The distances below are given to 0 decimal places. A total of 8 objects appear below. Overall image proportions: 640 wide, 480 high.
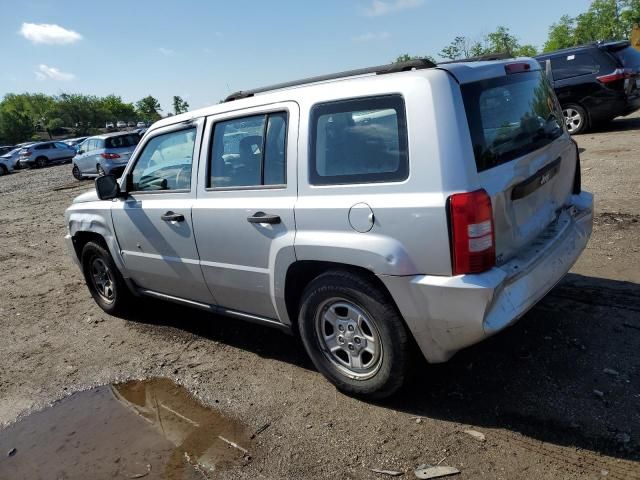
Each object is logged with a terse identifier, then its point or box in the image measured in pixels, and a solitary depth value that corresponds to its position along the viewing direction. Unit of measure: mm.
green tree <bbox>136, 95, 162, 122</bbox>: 110000
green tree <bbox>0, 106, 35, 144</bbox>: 77844
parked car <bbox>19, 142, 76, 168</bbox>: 32875
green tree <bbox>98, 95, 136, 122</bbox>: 110019
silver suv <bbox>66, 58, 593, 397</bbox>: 2746
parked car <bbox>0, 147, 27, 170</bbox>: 33844
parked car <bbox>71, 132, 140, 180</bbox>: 18672
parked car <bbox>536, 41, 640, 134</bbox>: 10891
